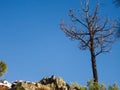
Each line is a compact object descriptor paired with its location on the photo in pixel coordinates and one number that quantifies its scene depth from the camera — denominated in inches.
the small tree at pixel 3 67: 1420.4
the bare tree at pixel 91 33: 1167.6
